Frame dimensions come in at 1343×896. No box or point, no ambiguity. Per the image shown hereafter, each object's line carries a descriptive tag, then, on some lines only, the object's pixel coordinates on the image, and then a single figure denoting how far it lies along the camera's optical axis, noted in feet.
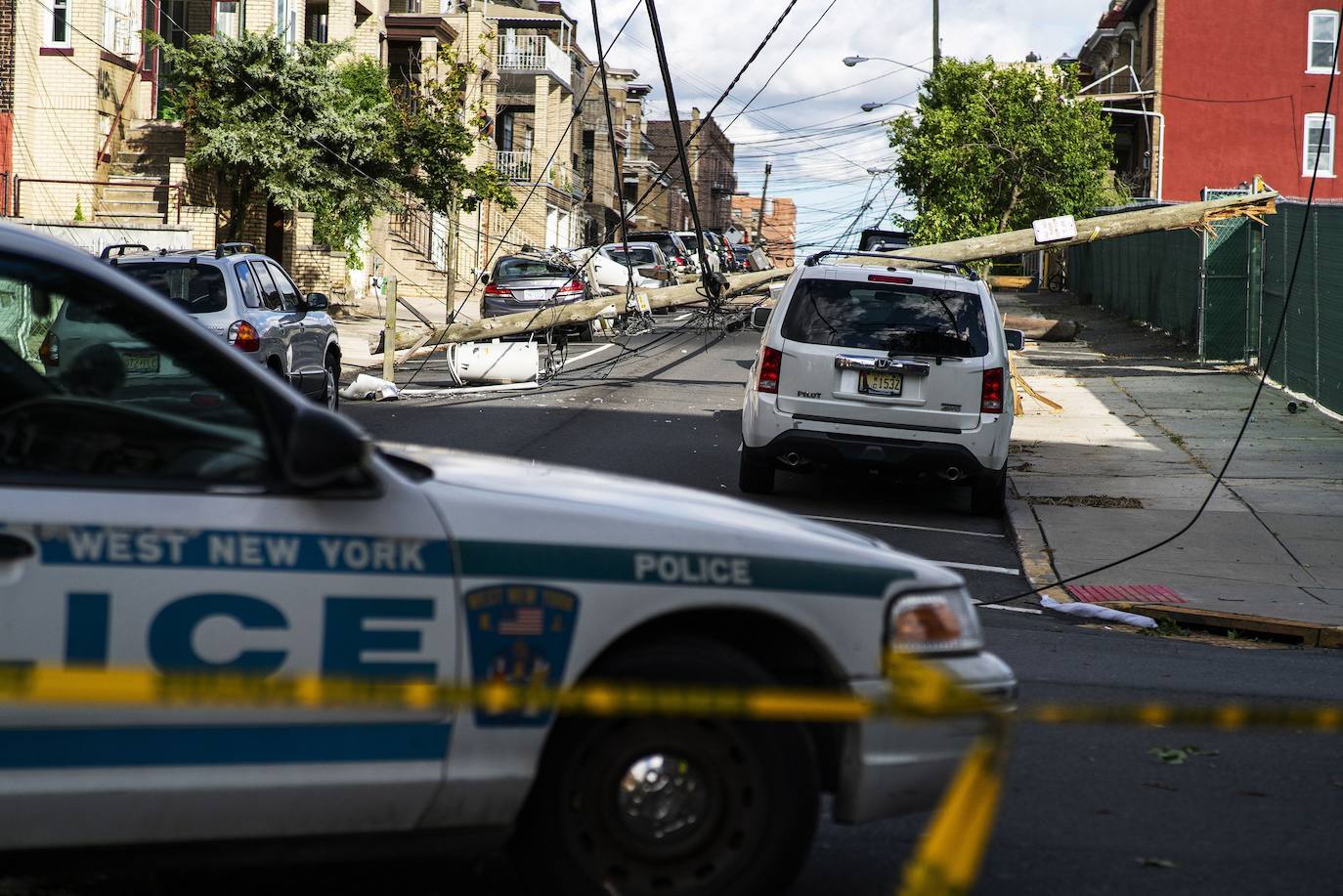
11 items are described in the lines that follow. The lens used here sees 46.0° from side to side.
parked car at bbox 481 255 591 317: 99.71
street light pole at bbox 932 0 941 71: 173.15
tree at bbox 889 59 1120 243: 145.59
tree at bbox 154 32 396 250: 104.17
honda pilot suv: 38.88
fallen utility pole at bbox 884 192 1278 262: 76.48
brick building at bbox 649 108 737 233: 359.46
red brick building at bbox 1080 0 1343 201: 159.94
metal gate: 80.23
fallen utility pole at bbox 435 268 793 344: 78.43
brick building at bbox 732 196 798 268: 502.38
